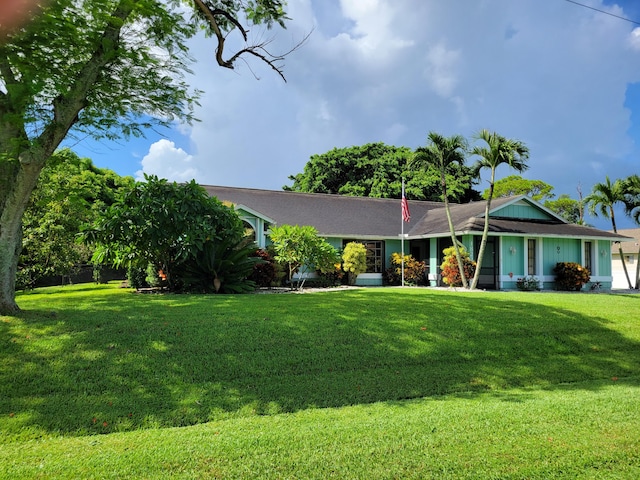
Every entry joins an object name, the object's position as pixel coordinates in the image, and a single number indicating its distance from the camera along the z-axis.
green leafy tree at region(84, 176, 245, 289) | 10.88
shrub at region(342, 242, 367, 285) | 18.02
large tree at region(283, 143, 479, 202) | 33.72
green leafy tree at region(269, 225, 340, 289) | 14.41
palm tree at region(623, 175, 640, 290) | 20.77
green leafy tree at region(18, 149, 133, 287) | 15.60
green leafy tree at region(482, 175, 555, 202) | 43.50
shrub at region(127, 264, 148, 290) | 14.27
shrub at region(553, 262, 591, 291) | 17.95
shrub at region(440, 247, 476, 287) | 17.30
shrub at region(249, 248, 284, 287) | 15.09
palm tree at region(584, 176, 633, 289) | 20.88
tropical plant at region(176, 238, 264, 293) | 11.87
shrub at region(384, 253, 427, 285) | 19.53
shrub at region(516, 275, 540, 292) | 17.50
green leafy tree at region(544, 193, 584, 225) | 44.37
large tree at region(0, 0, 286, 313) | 6.86
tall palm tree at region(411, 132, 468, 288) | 16.25
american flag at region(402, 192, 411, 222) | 18.62
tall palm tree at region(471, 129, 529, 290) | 15.23
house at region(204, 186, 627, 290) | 17.77
